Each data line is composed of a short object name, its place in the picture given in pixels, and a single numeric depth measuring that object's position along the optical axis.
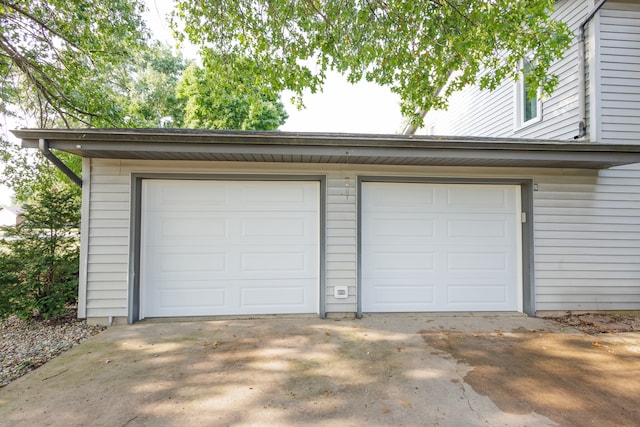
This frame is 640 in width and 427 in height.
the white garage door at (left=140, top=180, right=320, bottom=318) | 4.50
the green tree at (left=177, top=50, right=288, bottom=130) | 15.22
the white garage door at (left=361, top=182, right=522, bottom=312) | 4.73
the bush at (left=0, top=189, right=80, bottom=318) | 4.12
